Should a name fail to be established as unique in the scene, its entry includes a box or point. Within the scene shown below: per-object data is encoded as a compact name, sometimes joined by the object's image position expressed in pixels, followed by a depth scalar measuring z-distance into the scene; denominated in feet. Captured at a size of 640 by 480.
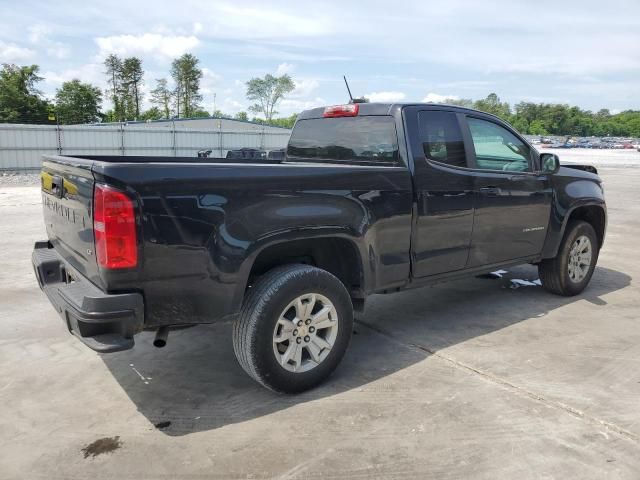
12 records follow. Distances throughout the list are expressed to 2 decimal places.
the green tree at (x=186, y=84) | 284.00
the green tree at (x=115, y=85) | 260.70
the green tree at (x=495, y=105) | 410.62
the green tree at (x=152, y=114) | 276.68
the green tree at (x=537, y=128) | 436.35
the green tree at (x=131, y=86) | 267.80
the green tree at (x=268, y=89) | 343.87
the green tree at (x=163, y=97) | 294.25
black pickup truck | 9.20
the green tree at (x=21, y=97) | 174.09
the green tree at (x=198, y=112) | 289.68
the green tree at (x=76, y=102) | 214.48
